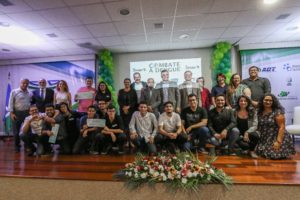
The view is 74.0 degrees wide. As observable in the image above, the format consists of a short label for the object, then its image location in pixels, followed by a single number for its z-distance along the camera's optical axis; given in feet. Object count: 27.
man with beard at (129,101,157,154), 10.96
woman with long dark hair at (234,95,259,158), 10.32
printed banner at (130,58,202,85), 18.71
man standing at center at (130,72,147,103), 15.14
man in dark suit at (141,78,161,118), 13.33
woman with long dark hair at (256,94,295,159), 9.58
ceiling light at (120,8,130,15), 11.08
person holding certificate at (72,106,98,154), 11.54
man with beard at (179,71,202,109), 13.75
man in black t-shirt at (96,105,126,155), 11.20
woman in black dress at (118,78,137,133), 13.17
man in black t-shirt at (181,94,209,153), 10.92
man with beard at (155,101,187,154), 10.59
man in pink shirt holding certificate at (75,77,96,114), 13.76
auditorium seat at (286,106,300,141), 12.88
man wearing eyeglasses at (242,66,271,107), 13.02
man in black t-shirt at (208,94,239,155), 10.52
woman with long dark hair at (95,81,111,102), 13.44
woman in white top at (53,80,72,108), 13.44
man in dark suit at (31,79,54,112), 14.97
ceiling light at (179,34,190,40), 15.37
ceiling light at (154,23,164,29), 13.19
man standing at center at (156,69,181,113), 13.41
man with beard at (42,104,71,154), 11.63
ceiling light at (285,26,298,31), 14.44
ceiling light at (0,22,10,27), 12.66
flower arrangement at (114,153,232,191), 6.66
